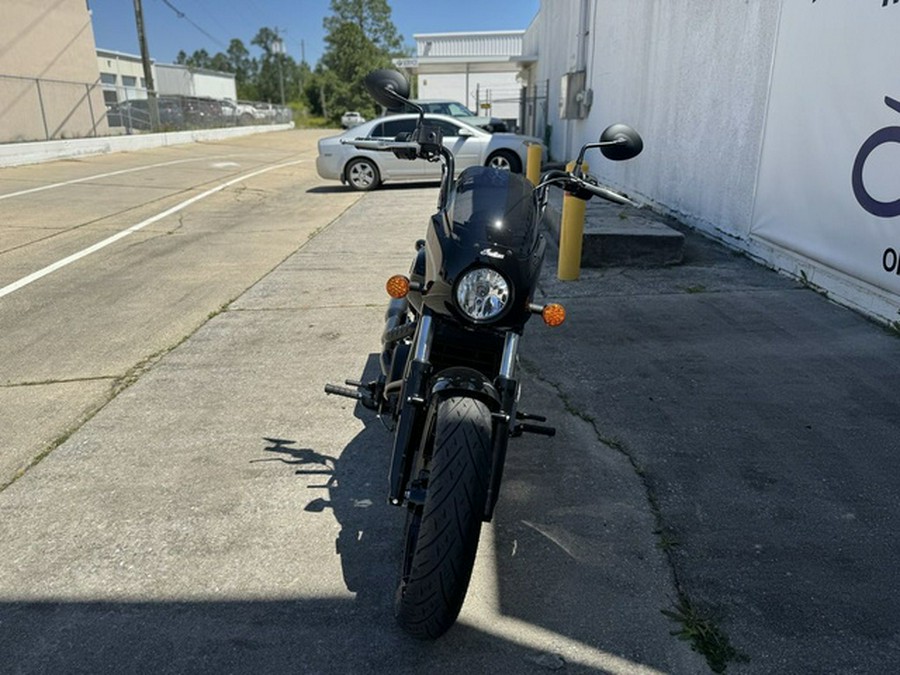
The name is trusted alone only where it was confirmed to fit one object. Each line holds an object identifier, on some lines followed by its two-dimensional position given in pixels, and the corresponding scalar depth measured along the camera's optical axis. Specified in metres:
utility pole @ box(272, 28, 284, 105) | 71.75
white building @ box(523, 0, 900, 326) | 5.27
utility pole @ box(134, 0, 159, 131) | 31.45
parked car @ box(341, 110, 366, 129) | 42.59
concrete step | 7.14
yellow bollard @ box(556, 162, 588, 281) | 6.56
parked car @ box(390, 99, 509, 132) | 17.50
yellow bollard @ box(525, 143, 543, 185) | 9.94
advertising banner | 5.14
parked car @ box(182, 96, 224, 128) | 32.66
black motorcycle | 2.09
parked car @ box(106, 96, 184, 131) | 28.05
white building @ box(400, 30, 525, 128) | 42.16
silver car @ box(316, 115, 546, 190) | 14.17
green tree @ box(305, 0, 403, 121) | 68.69
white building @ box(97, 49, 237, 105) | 54.53
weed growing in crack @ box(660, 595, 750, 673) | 2.21
